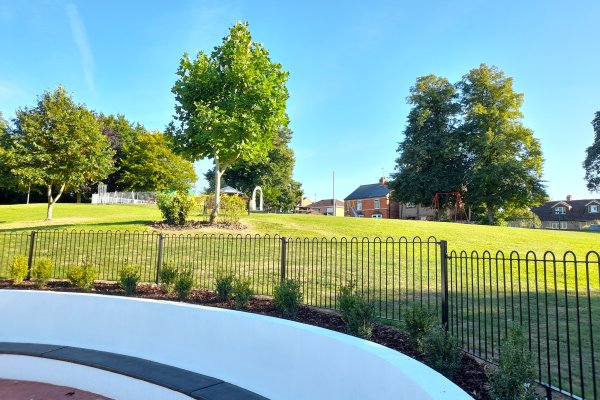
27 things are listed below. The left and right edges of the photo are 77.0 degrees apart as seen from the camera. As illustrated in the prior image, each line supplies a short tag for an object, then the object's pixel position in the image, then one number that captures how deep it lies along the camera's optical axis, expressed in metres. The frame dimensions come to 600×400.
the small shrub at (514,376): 2.98
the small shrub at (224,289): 6.83
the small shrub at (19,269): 8.22
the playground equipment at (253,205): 32.04
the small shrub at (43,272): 7.82
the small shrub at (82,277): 7.55
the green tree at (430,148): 36.25
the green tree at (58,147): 17.19
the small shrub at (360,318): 4.91
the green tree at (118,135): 46.47
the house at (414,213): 53.97
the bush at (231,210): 14.83
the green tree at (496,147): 33.03
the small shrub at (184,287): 6.96
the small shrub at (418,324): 4.51
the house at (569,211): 59.81
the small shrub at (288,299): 5.96
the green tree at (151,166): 43.84
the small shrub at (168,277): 7.32
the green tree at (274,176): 44.59
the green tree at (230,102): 13.48
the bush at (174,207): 14.23
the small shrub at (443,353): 3.83
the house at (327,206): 77.12
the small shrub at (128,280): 7.23
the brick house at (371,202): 60.09
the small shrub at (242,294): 6.32
